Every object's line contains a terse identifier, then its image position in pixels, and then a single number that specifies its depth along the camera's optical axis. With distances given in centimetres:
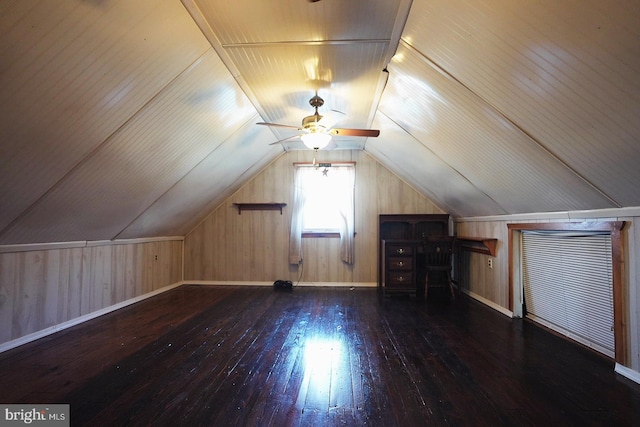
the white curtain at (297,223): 475
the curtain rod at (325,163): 473
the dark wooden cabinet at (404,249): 410
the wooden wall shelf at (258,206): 486
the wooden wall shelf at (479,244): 350
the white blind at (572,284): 223
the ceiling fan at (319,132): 260
